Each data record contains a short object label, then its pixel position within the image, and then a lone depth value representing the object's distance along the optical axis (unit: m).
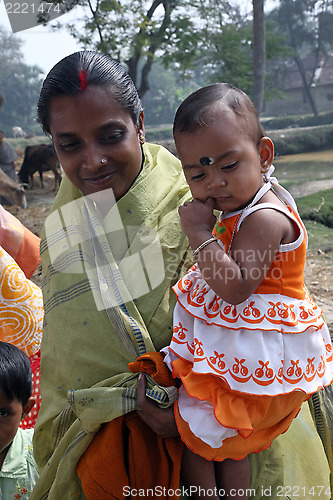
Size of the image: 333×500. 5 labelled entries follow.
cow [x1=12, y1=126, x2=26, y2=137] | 37.27
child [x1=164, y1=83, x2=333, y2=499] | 1.55
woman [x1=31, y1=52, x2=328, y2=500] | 1.71
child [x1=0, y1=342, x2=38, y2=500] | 2.32
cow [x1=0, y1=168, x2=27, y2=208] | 5.02
